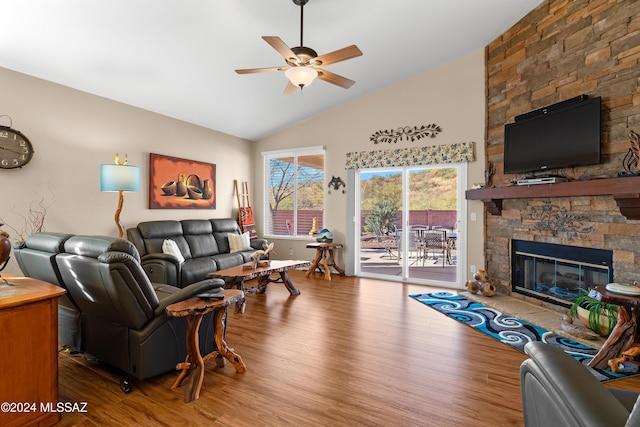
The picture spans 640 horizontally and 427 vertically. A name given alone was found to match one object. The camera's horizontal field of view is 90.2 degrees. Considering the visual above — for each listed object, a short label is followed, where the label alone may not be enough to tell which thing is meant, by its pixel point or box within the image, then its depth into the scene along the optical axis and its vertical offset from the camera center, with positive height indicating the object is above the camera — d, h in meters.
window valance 4.90 +0.98
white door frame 4.97 -0.19
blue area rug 2.71 -1.17
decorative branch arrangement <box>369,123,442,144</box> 5.18 +1.39
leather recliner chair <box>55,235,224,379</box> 1.99 -0.63
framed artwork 5.06 +0.53
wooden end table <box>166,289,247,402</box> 2.07 -0.88
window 6.35 +0.50
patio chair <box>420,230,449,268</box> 5.23 -0.47
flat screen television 3.31 +0.91
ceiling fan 2.70 +1.38
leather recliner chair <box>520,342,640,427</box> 0.96 -0.59
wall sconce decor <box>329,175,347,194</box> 6.00 +0.60
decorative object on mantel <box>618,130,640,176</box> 2.78 +0.54
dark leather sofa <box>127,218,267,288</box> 4.24 -0.54
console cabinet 1.64 -0.76
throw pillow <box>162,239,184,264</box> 4.55 -0.50
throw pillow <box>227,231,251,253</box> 5.71 -0.51
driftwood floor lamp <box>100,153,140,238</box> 3.83 +0.44
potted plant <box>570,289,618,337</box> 2.93 -0.93
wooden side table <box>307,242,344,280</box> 5.69 -0.79
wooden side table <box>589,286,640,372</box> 2.50 -0.96
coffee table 3.84 -0.74
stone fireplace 3.04 -0.19
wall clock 3.39 +0.70
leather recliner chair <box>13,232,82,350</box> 2.32 -0.42
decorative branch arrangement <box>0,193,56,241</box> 3.56 -0.06
